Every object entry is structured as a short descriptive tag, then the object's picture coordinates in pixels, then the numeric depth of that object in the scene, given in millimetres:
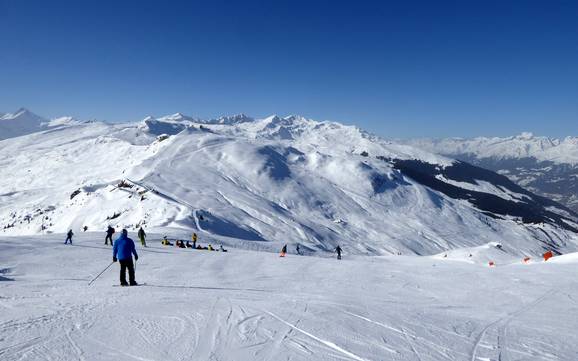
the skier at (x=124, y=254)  14109
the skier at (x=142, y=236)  32441
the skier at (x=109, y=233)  30870
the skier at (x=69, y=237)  30494
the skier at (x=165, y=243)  37419
